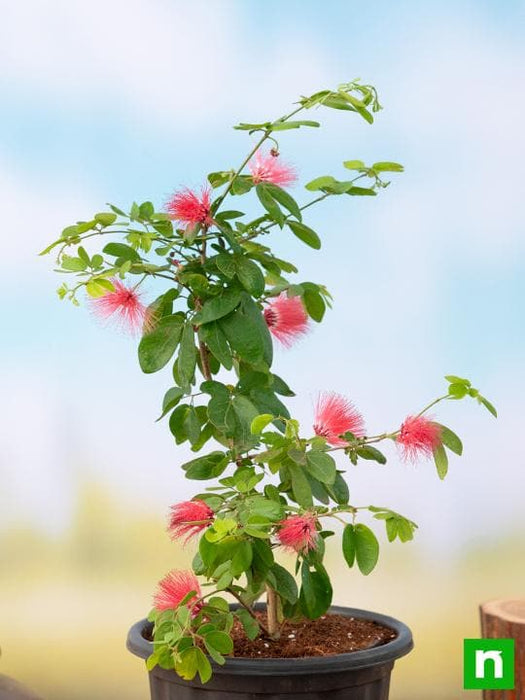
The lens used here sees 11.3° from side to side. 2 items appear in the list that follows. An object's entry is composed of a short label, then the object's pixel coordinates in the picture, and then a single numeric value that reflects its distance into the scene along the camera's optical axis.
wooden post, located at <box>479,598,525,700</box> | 2.33
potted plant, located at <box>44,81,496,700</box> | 2.00
